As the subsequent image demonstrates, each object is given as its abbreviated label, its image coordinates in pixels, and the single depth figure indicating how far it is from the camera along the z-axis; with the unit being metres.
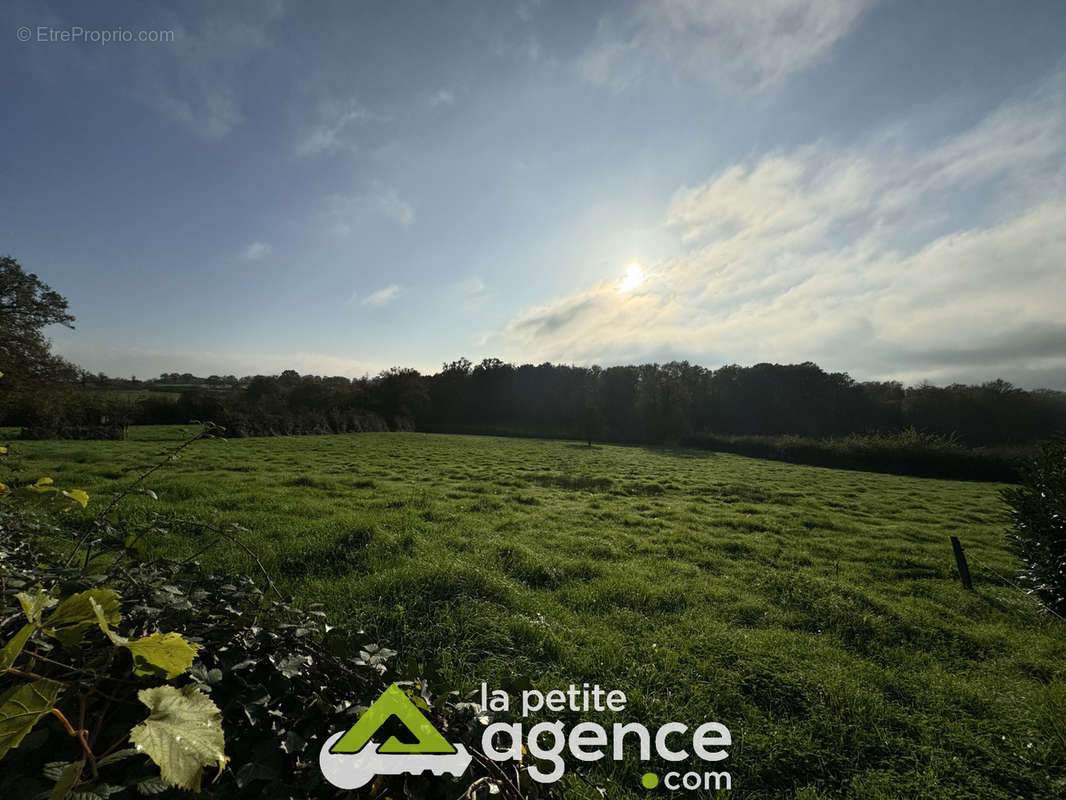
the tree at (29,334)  17.69
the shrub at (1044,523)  5.94
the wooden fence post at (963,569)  7.24
